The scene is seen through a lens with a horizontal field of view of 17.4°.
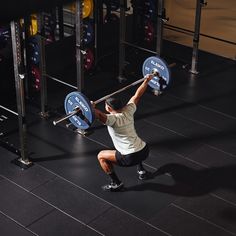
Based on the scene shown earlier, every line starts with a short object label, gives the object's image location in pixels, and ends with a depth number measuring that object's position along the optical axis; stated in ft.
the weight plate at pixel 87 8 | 36.24
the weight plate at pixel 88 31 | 36.74
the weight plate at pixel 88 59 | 36.64
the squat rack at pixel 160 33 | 34.03
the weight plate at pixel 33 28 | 33.80
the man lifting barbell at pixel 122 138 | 21.94
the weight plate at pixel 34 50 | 31.60
